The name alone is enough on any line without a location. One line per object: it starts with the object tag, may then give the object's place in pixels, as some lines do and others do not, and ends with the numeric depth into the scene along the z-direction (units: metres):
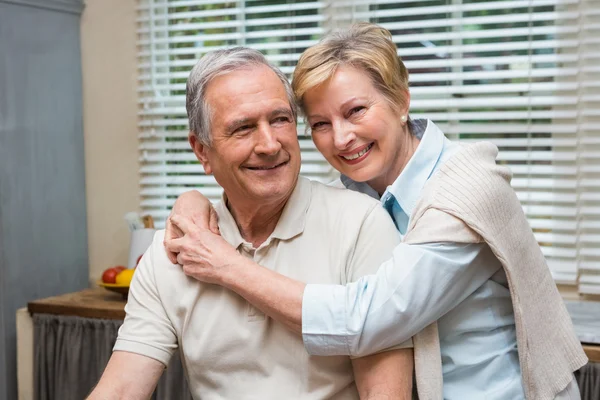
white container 3.28
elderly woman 1.50
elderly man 1.65
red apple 3.14
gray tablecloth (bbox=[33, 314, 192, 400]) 3.01
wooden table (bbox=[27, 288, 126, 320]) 3.01
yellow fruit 3.07
